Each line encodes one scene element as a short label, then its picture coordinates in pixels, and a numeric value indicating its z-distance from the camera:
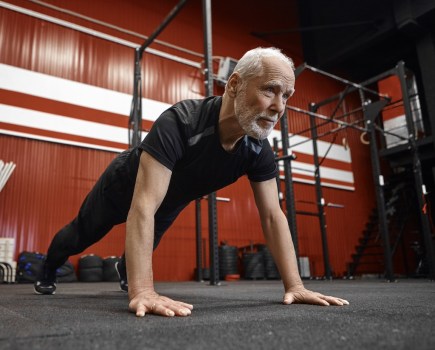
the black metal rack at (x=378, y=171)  4.03
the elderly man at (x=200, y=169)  1.16
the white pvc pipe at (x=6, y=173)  4.70
